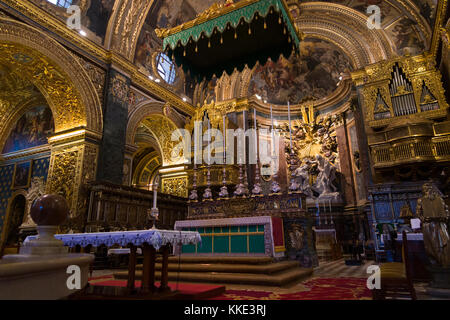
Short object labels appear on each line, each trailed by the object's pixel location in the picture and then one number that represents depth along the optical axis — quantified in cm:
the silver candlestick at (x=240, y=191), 726
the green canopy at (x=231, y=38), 557
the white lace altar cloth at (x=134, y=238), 313
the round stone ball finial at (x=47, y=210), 203
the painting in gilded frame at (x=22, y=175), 1158
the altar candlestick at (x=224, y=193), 737
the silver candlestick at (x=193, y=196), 746
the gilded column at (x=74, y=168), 833
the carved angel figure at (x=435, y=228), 398
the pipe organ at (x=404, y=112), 875
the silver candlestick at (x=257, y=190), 707
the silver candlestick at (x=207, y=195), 748
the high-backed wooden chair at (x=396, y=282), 285
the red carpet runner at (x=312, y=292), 349
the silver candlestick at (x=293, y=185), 668
